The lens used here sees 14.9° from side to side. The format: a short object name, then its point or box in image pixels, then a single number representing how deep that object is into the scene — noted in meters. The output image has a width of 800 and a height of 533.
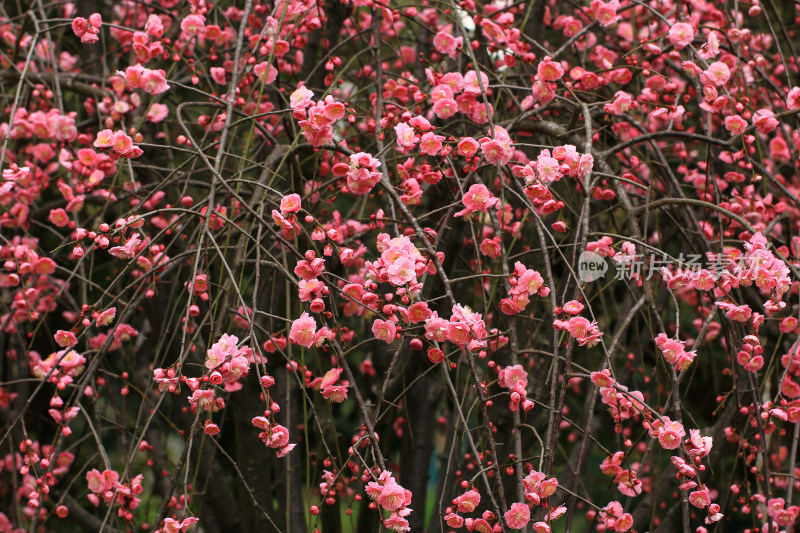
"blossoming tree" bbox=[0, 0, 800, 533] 2.51
